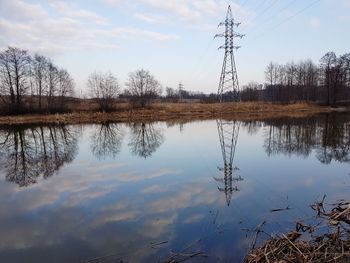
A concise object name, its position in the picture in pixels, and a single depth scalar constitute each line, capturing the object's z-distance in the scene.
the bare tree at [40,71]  57.08
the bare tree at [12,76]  51.12
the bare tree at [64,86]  58.78
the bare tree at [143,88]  57.88
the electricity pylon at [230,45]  45.25
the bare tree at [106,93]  51.97
